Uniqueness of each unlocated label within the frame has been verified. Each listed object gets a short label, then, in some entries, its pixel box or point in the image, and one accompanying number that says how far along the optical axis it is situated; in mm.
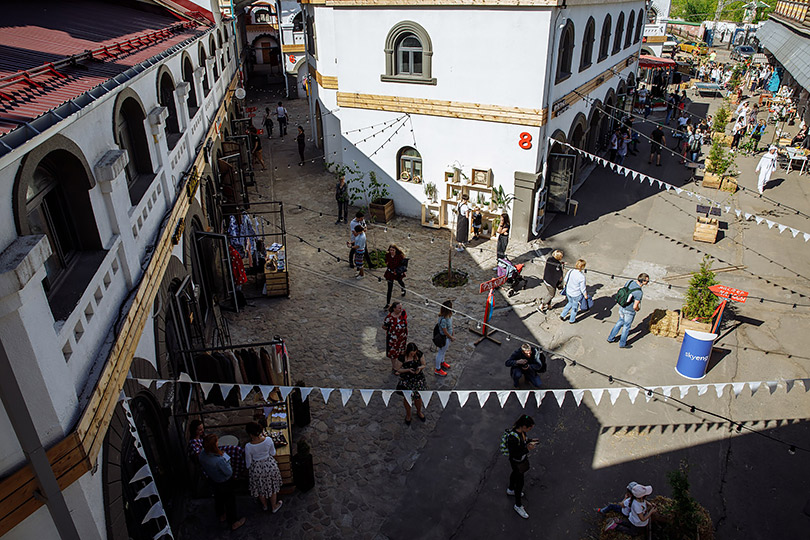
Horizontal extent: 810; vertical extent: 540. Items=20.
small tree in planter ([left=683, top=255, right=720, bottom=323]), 11430
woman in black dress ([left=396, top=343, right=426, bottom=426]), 9211
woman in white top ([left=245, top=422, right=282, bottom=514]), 7445
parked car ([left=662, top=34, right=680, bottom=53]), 45906
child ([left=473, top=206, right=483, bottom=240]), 16438
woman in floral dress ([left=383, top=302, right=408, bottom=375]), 10125
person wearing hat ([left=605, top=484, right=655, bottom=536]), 7041
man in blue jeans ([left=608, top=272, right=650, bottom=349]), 11049
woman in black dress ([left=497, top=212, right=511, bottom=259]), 14219
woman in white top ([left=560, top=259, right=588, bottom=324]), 12172
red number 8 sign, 15406
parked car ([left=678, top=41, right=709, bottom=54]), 56281
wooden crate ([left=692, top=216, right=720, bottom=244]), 16312
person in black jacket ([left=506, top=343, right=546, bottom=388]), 10047
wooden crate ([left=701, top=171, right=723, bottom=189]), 21178
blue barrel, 10344
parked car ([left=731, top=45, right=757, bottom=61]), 54309
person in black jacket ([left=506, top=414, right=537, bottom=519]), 7676
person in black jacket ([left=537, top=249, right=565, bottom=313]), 12742
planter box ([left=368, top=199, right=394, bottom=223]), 18078
